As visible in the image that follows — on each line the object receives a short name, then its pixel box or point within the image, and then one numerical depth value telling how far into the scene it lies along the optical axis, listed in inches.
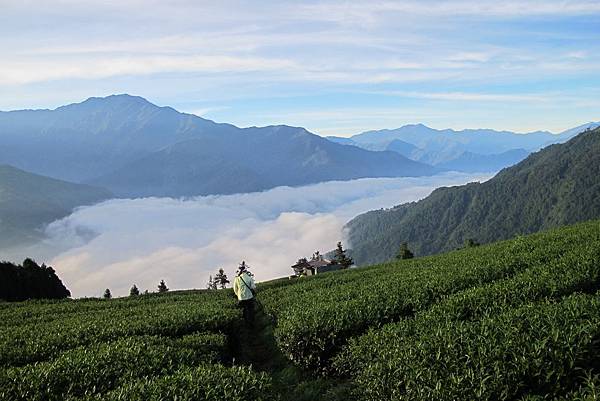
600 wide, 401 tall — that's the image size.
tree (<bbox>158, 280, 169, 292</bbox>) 3668.8
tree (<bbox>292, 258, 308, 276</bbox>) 3638.5
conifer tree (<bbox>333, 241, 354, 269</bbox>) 3436.0
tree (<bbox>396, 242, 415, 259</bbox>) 3105.3
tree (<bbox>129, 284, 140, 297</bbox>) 3225.9
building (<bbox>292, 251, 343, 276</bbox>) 3403.1
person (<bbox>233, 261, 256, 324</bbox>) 832.9
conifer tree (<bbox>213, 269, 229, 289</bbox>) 4222.4
